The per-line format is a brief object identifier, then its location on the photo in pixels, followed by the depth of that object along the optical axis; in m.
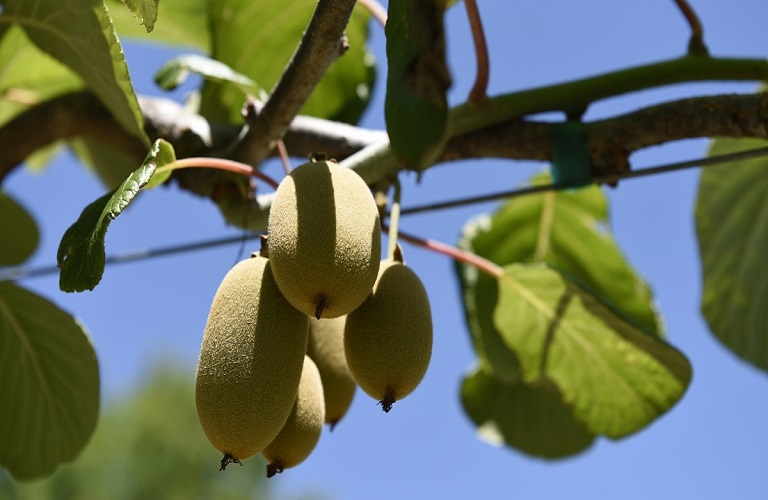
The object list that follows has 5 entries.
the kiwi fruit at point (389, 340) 0.62
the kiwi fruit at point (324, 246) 0.57
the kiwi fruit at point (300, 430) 0.65
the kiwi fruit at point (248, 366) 0.57
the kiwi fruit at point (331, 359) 0.72
